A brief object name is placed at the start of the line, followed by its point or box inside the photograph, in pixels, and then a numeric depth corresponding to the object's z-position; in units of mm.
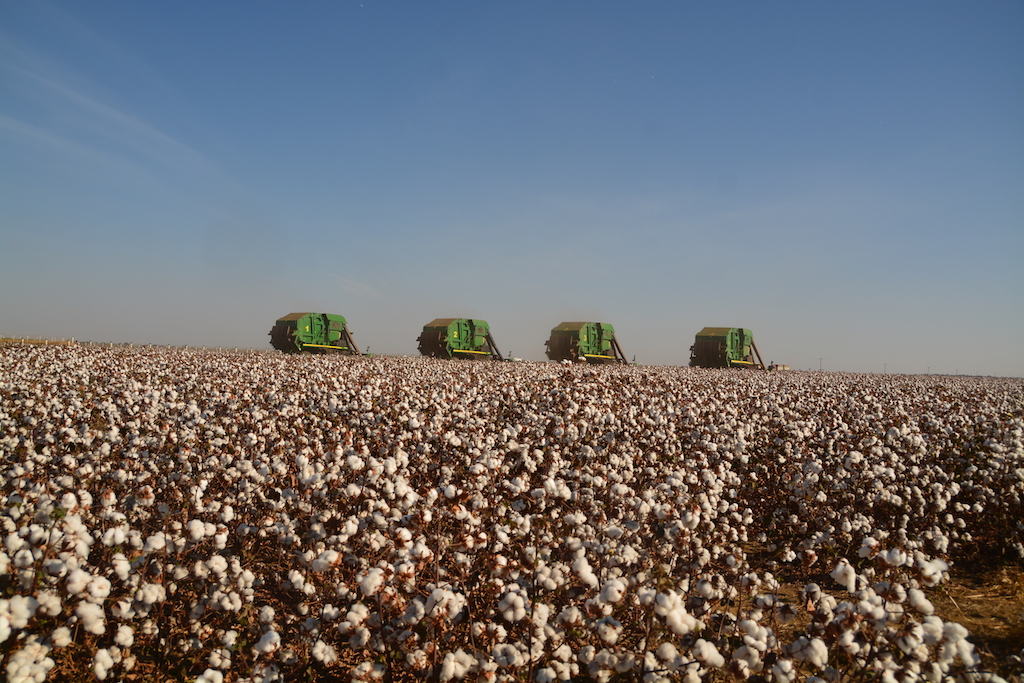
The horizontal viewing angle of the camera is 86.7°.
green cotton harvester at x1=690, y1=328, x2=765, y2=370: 37812
